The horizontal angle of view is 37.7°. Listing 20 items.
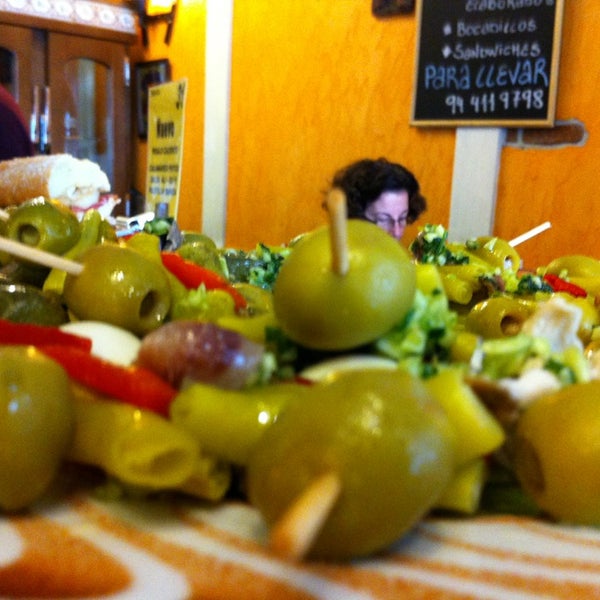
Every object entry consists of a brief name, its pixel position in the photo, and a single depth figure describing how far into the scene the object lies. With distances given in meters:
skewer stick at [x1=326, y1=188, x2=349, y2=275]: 0.12
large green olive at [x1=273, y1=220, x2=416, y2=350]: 0.13
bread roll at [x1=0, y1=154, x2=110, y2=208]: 0.43
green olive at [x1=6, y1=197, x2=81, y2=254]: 0.21
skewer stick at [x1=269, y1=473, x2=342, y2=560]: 0.09
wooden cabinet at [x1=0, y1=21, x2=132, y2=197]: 1.00
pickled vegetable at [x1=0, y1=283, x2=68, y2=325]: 0.17
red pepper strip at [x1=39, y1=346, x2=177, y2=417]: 0.13
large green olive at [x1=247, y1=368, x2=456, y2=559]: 0.11
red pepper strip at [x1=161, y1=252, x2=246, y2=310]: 0.19
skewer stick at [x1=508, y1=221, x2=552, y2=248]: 0.36
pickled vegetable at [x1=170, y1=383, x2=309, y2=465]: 0.12
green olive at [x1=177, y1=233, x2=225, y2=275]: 0.23
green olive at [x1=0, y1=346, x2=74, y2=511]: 0.12
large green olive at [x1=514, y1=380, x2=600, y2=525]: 0.12
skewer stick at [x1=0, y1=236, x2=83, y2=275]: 0.16
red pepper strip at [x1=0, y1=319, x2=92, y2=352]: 0.15
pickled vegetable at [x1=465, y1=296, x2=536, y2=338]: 0.19
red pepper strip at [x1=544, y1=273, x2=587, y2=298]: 0.26
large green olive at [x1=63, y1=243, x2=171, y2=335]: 0.17
